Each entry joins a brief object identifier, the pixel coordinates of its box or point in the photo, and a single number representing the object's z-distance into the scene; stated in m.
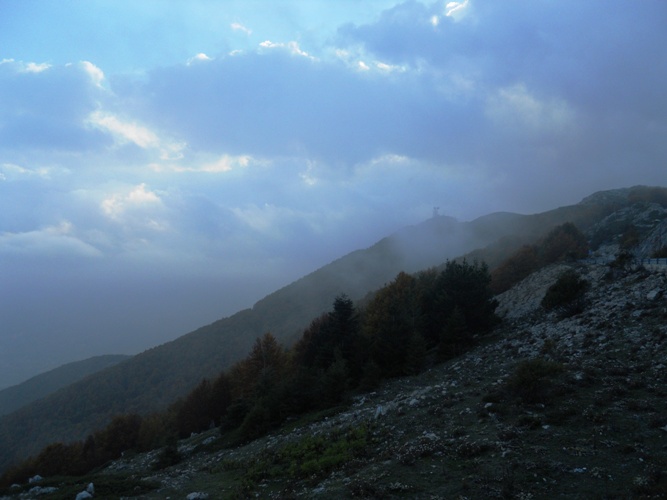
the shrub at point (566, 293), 38.09
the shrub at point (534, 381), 17.62
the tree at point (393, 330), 38.53
